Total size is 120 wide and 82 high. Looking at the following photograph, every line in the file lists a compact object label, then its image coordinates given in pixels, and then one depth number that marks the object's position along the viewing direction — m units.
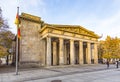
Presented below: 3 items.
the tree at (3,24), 13.60
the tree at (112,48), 24.12
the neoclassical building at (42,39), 15.44
